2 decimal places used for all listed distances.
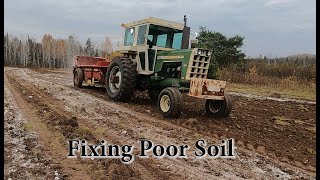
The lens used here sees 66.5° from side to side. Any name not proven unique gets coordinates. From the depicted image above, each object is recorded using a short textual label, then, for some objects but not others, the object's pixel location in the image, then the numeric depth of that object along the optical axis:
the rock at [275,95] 10.05
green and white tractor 4.91
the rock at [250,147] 3.58
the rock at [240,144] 3.66
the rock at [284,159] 3.24
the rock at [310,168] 3.11
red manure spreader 7.69
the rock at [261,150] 3.46
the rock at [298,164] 3.17
